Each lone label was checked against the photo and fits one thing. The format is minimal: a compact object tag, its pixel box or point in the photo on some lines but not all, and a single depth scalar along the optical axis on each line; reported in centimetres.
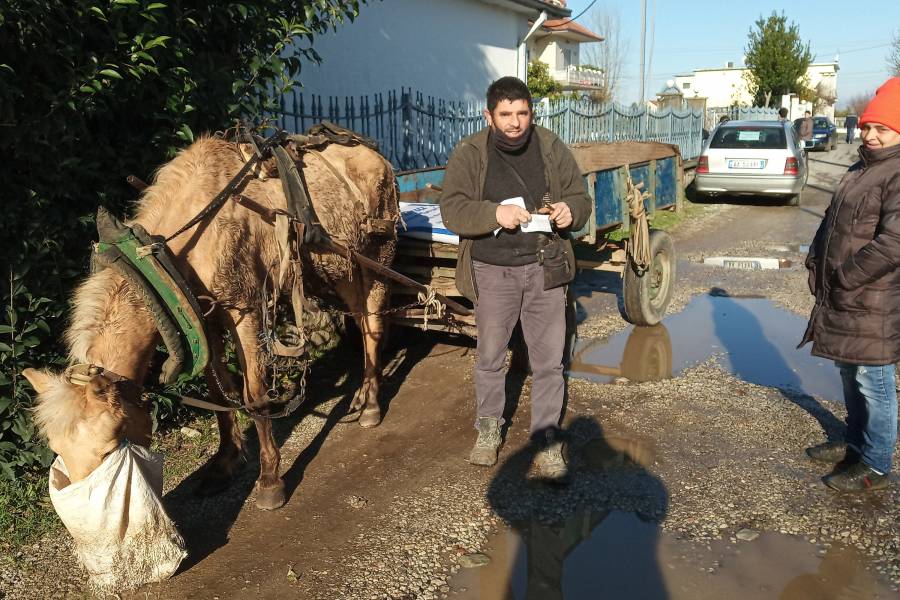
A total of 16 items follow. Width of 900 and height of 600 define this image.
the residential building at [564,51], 3073
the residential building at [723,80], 7706
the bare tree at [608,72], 4456
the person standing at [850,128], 4021
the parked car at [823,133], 3298
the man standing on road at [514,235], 360
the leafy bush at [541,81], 2506
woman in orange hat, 333
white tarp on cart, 500
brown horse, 276
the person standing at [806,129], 2352
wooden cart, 518
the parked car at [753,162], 1397
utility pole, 2939
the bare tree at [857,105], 7888
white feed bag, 271
